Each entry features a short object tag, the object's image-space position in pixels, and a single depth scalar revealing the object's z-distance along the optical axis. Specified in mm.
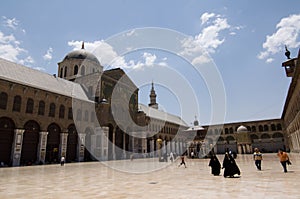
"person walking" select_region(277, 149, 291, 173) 12805
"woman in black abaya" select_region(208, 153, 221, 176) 12852
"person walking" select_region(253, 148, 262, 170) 14684
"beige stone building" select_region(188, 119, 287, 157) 52553
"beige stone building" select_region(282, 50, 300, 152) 26397
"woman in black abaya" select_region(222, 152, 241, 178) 11656
